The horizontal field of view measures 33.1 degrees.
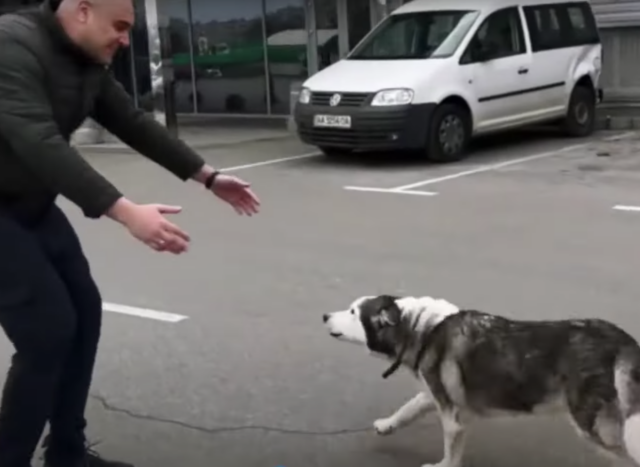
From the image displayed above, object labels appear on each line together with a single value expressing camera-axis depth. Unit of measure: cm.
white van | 1227
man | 315
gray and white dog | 353
